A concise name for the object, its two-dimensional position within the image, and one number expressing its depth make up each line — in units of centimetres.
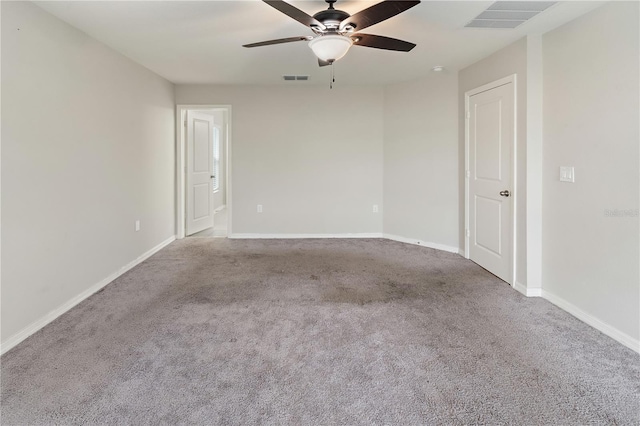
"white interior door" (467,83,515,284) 360
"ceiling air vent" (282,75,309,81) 494
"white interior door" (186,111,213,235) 588
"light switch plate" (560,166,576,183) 289
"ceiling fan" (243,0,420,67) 204
